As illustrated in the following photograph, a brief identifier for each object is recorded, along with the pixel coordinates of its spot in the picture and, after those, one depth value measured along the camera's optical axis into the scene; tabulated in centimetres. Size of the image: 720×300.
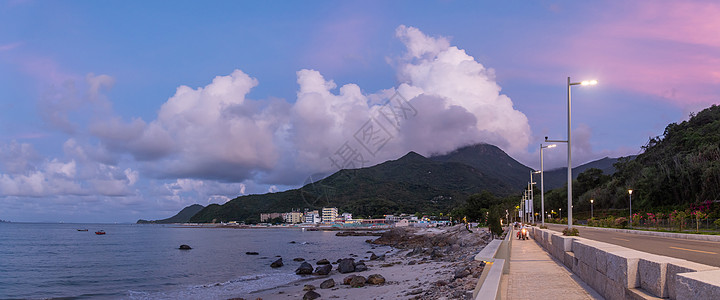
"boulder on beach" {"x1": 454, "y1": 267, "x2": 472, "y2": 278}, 1975
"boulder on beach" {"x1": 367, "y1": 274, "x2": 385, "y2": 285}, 2714
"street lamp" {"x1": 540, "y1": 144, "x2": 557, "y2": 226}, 3976
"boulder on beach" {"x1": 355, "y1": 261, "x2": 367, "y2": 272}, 3662
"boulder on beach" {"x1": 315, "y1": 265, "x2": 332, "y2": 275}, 3559
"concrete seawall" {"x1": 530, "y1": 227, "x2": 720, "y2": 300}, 417
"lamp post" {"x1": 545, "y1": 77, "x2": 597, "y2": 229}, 2026
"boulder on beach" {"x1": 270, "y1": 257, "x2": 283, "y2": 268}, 4535
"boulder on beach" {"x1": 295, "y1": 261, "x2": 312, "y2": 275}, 3653
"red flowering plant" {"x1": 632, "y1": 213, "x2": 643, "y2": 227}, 5045
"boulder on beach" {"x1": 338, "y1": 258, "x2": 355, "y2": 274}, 3625
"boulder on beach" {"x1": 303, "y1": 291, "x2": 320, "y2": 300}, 2336
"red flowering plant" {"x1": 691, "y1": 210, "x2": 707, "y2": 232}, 3707
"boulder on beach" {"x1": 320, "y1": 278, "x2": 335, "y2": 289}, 2711
